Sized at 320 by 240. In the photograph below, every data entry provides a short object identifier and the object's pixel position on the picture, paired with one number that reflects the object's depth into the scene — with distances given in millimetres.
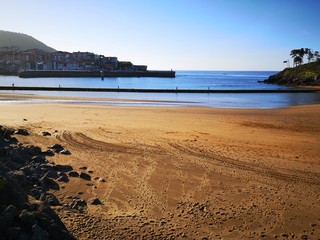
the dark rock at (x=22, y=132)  12311
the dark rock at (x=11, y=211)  3837
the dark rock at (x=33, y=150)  9166
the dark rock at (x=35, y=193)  6011
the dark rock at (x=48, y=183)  6848
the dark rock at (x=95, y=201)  6279
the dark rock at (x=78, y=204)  5938
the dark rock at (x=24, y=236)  3690
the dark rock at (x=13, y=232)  3675
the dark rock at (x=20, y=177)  6254
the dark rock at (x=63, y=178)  7434
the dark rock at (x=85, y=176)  7742
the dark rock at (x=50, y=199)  5778
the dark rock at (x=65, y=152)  9982
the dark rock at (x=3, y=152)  8009
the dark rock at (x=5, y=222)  3699
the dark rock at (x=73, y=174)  7875
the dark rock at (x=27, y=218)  3912
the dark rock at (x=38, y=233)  3766
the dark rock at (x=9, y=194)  4072
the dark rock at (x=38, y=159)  8539
